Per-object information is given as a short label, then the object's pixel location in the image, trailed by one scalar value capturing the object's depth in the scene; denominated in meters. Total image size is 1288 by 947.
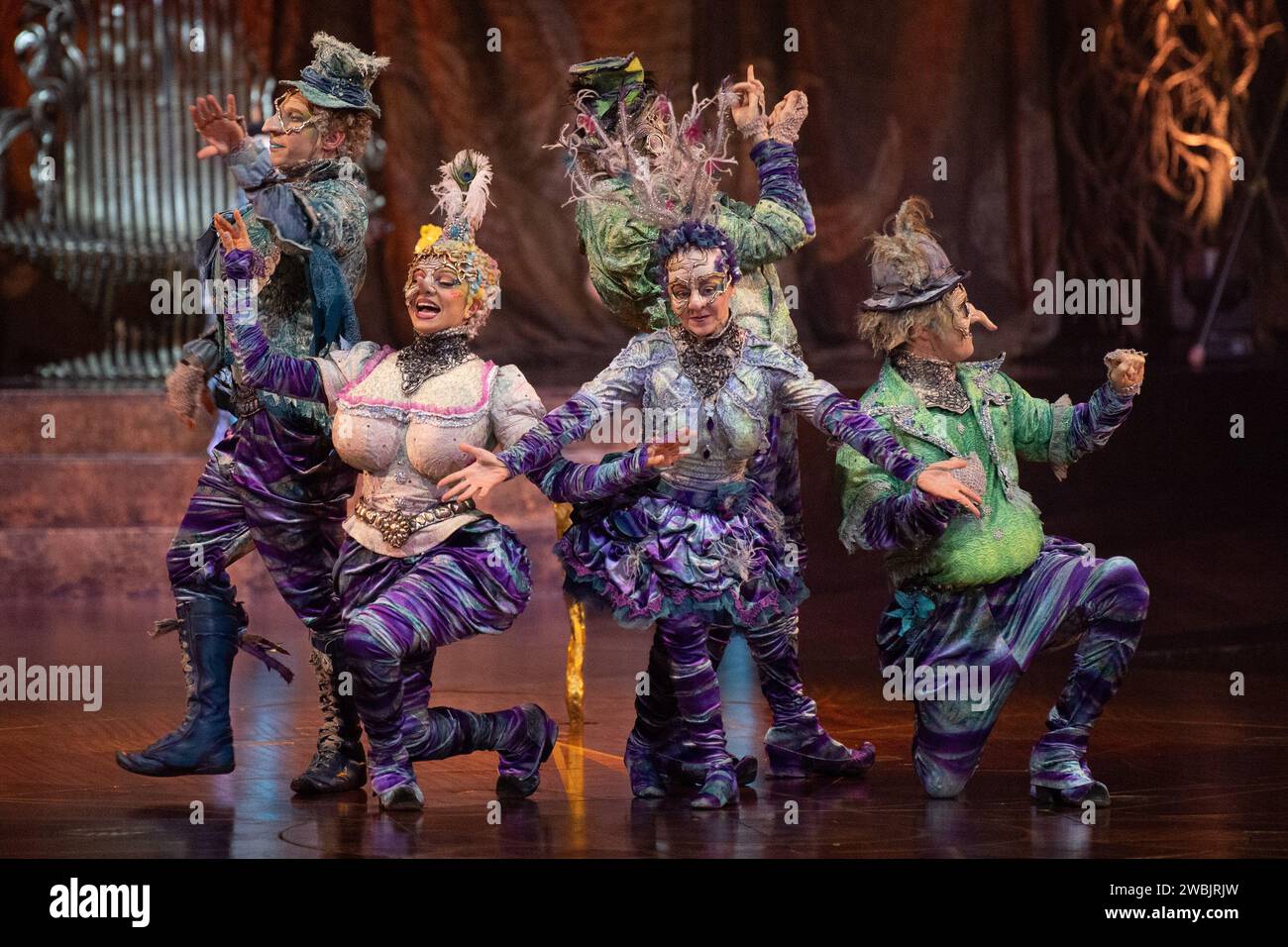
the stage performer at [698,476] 8.62
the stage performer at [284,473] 9.09
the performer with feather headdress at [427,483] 8.50
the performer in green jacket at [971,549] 8.77
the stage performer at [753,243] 9.49
